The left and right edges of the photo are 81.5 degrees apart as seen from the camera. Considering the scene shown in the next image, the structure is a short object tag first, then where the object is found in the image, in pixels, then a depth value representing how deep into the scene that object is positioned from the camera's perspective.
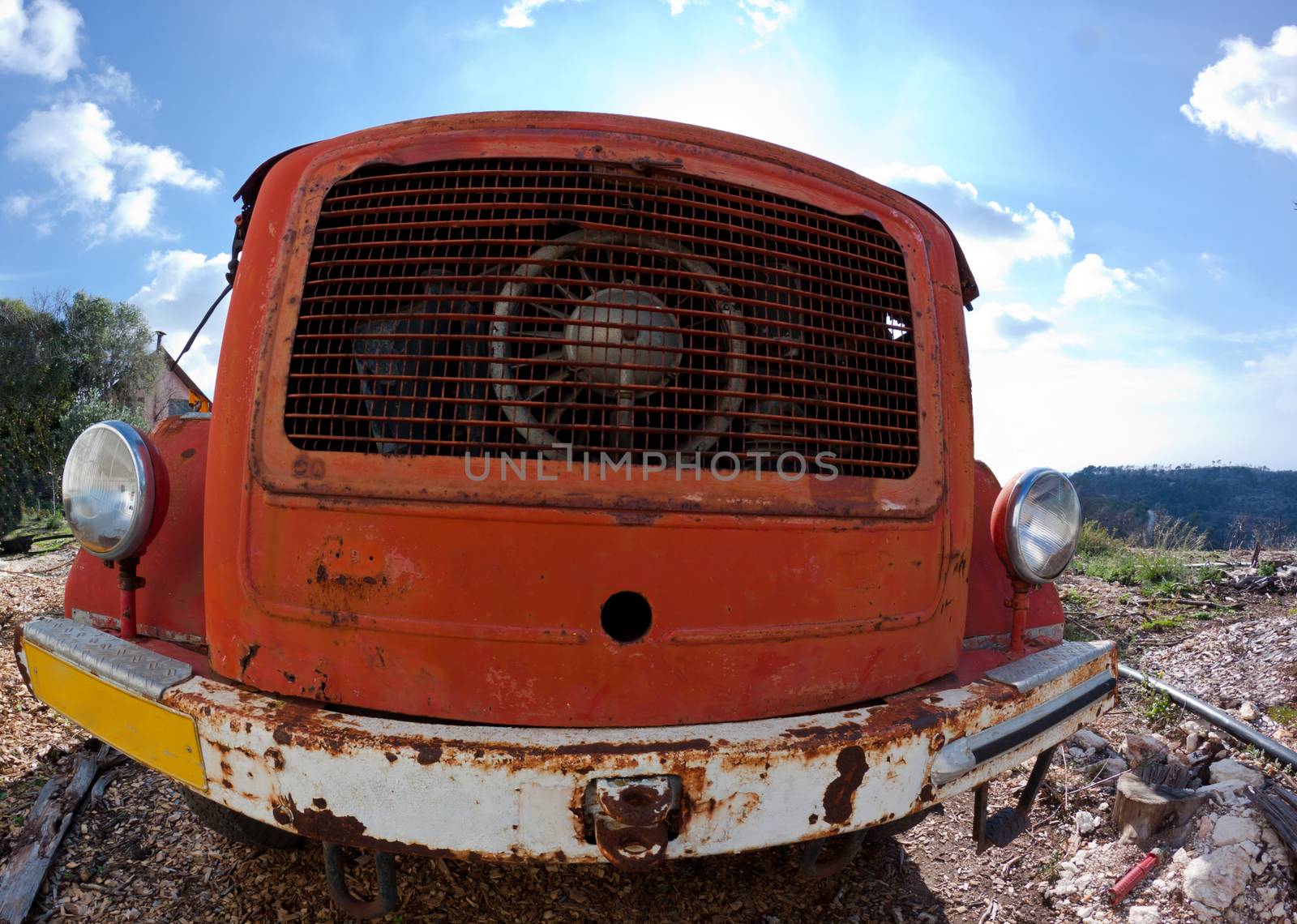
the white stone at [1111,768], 3.22
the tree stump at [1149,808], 2.74
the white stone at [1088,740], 3.49
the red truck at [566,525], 1.38
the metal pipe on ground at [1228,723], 3.11
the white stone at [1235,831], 2.55
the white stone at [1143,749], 3.14
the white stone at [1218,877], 2.41
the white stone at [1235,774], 2.87
